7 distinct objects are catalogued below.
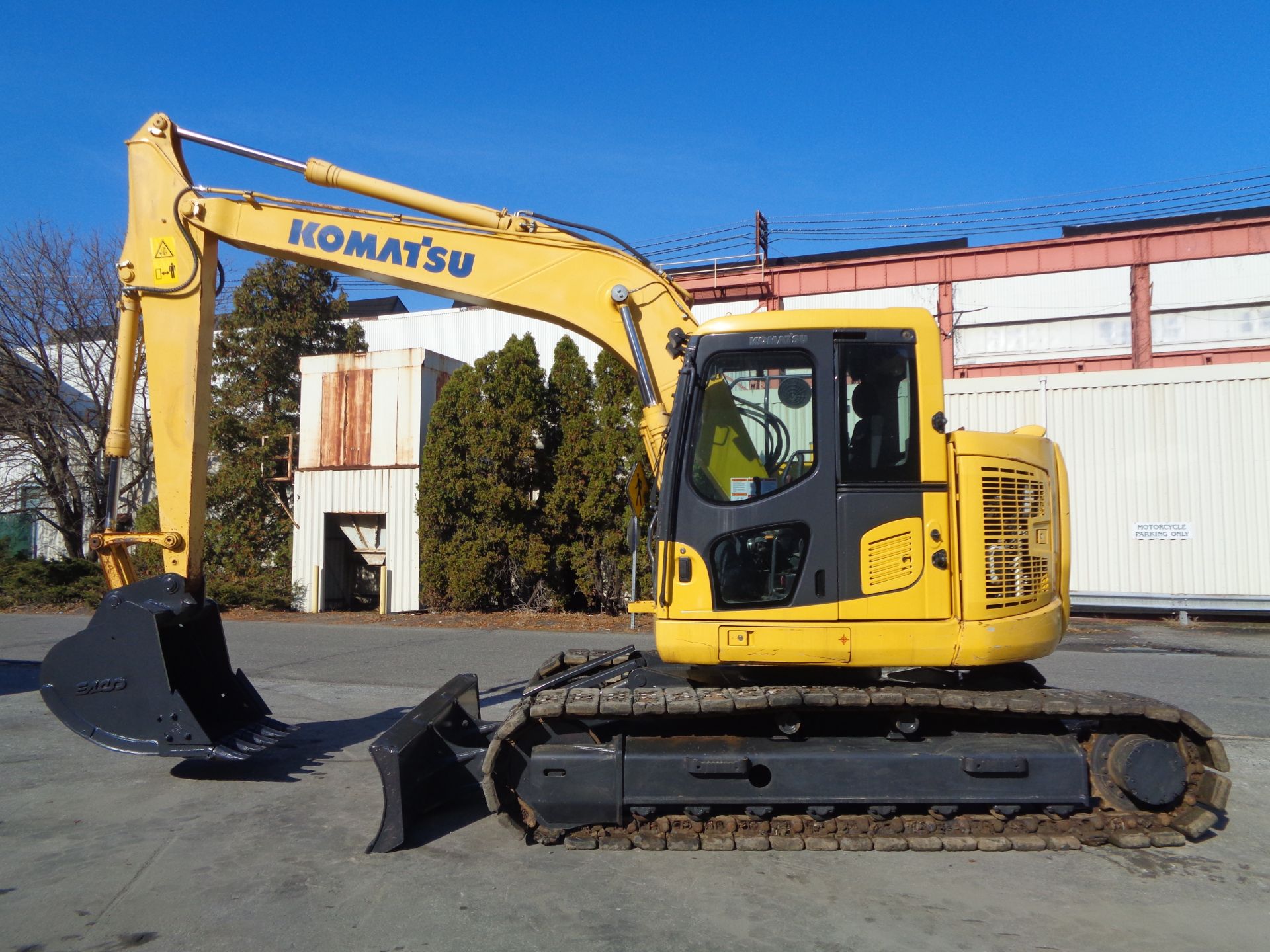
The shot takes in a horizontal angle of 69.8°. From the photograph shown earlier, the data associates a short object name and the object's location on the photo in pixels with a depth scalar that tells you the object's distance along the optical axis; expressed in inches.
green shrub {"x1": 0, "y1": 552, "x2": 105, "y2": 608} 694.5
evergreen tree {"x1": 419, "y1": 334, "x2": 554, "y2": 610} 639.8
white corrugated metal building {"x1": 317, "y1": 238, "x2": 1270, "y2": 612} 596.4
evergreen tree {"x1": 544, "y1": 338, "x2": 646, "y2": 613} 629.9
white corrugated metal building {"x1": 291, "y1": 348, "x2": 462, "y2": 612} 689.6
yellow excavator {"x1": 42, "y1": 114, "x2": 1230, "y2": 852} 181.6
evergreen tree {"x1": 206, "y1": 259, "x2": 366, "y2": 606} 737.0
